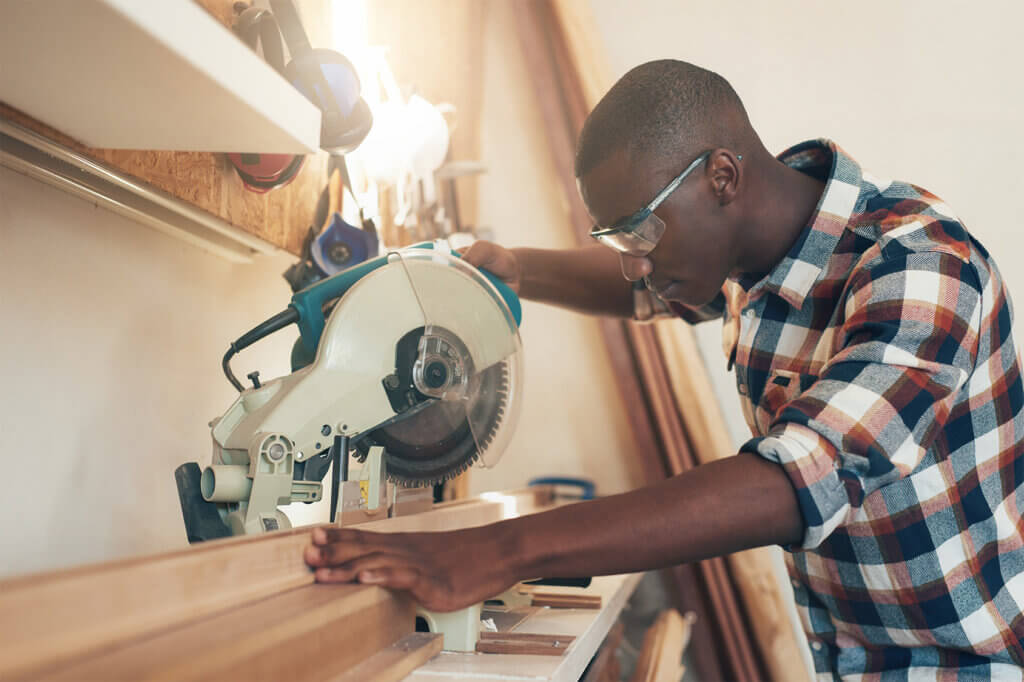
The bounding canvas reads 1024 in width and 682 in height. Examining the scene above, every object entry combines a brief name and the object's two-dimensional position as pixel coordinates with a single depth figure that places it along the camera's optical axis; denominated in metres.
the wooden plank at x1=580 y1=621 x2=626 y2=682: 1.48
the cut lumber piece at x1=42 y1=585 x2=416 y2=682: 0.55
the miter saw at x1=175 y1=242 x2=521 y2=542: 0.99
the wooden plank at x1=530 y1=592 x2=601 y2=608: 1.30
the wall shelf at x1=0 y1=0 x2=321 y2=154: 0.62
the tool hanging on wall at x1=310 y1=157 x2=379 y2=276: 1.45
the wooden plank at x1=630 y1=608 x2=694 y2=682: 1.62
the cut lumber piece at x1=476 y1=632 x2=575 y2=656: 0.94
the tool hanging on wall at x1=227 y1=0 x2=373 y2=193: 1.26
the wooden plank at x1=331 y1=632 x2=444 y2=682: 0.78
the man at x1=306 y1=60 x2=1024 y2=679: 0.88
